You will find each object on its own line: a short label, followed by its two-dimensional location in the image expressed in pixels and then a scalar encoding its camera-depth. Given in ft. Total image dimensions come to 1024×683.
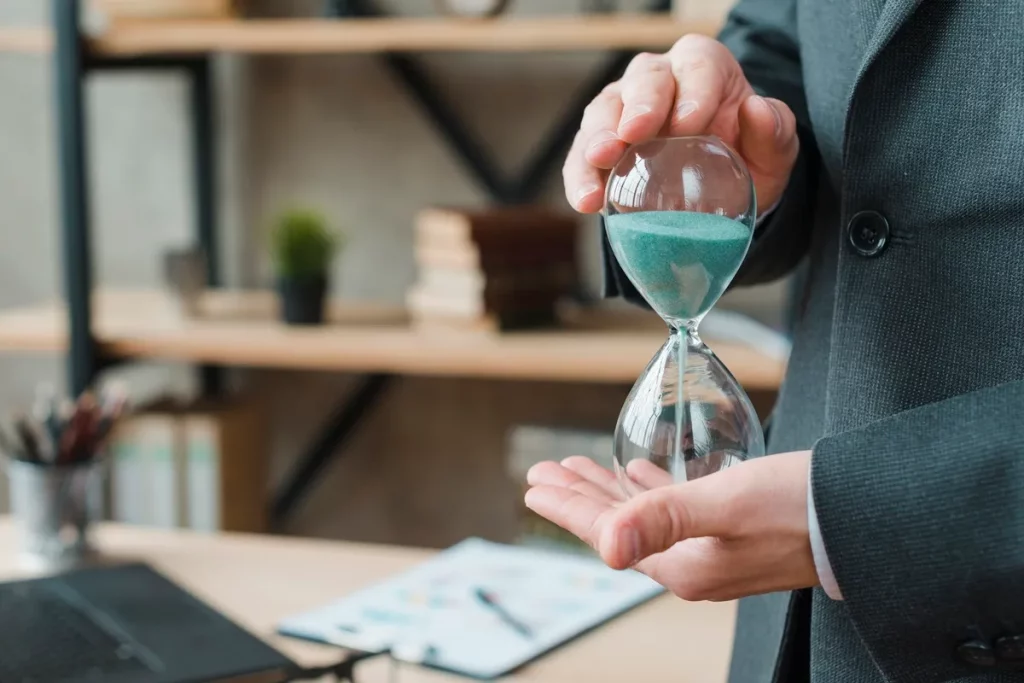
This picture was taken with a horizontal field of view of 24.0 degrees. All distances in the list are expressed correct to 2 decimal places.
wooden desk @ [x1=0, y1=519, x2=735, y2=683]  5.72
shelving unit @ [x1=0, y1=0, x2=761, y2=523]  7.41
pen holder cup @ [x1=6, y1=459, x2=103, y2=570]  6.40
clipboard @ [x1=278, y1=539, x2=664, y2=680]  5.71
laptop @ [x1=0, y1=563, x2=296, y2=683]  5.41
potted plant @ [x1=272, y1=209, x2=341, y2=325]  7.86
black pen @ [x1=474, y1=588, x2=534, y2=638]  5.85
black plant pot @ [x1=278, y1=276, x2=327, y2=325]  7.91
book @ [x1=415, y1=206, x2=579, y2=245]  7.69
